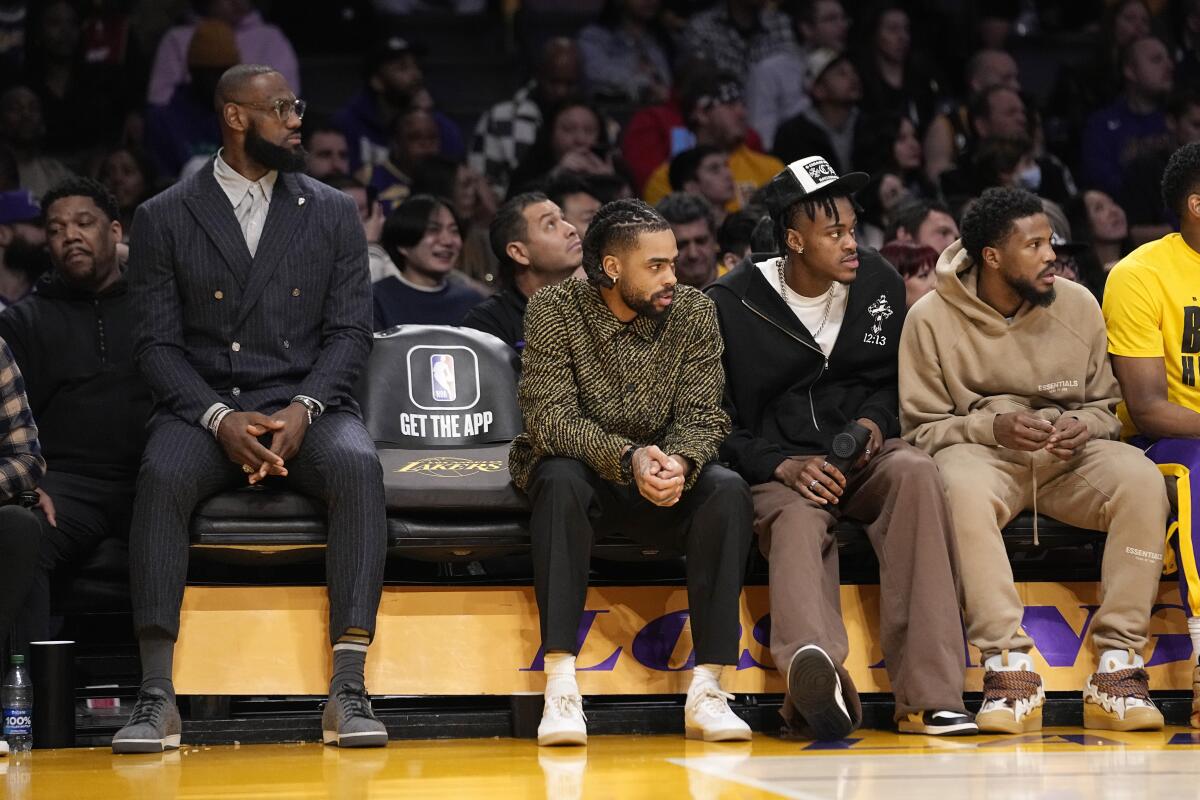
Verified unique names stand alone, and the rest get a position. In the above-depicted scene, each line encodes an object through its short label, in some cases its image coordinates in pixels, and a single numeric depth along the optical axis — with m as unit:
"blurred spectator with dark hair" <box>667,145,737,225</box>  17.39
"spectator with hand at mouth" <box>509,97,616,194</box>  17.84
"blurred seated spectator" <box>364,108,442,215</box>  17.75
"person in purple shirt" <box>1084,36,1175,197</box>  20.17
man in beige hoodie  10.45
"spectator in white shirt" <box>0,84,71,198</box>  17.72
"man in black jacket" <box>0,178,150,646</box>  11.50
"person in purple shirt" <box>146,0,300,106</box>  18.97
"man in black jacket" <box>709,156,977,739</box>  10.17
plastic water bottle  10.08
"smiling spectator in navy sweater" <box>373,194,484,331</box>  14.02
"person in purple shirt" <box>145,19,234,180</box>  18.11
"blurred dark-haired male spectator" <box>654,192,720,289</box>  14.58
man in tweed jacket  10.01
